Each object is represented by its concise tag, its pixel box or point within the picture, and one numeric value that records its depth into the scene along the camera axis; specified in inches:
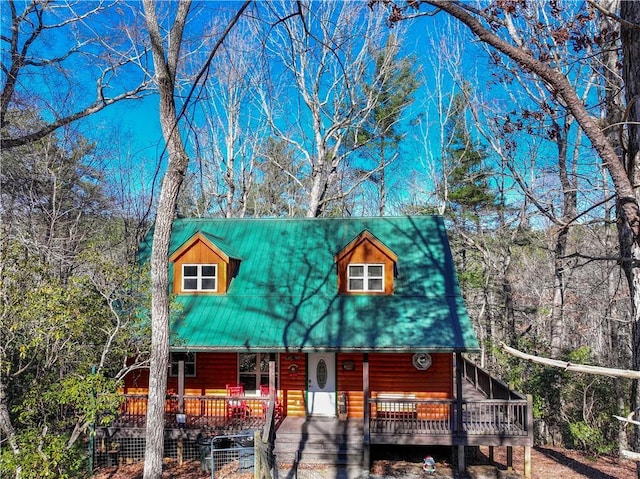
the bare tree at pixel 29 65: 413.7
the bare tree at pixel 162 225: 281.4
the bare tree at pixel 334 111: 828.0
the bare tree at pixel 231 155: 944.3
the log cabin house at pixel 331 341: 450.9
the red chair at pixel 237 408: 475.2
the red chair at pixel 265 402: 487.3
